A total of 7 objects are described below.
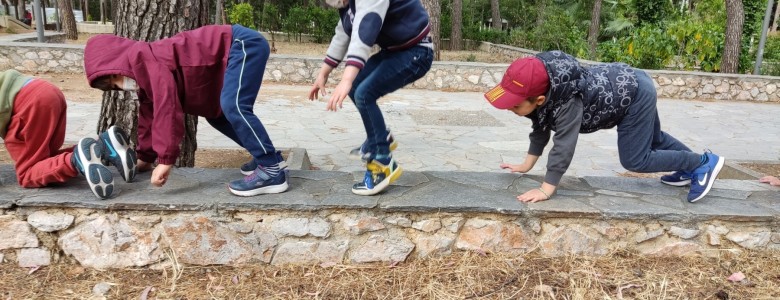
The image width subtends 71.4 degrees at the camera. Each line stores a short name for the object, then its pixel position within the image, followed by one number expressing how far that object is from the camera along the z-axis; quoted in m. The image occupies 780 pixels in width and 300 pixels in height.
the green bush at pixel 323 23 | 20.41
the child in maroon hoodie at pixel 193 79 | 2.43
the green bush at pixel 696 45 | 11.26
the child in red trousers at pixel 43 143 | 2.53
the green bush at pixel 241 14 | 13.65
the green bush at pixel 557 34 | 14.35
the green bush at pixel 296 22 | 20.73
